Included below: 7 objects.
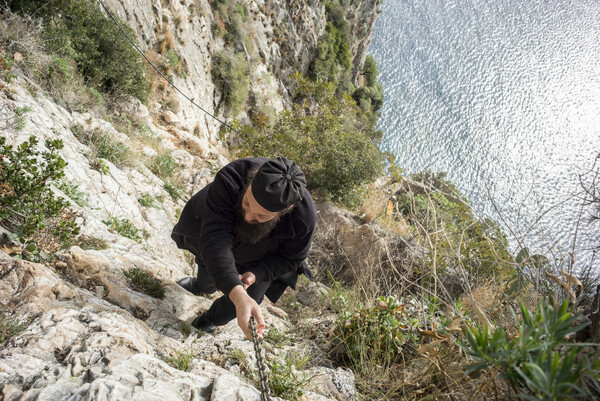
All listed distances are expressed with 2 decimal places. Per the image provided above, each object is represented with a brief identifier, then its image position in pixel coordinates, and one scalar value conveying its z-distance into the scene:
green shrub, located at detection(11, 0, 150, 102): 5.89
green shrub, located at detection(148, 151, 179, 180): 5.79
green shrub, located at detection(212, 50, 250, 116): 12.58
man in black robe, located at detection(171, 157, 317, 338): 1.98
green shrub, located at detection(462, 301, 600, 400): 0.85
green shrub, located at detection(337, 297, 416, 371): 2.39
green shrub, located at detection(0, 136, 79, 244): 2.37
